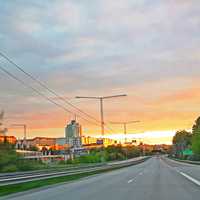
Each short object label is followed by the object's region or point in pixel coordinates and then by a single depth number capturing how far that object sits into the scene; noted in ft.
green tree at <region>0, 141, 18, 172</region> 142.47
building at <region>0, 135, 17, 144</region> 171.72
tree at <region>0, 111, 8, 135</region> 157.53
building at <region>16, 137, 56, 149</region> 365.16
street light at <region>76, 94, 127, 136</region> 144.57
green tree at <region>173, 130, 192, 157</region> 404.27
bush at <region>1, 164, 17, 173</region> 137.24
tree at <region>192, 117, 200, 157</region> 264.42
